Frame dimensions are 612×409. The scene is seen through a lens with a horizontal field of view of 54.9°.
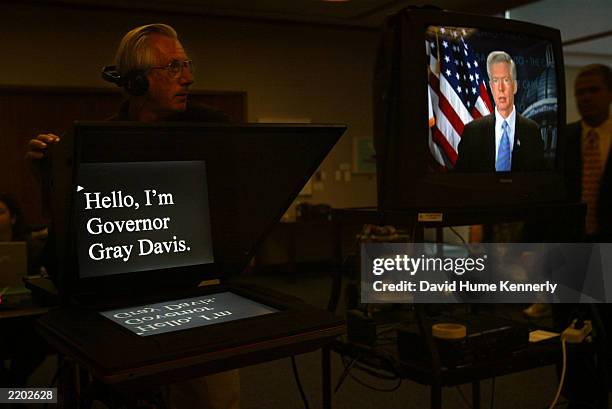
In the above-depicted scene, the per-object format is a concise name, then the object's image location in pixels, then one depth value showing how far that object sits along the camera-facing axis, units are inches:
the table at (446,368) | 47.0
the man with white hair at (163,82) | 43.9
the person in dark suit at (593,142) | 109.9
